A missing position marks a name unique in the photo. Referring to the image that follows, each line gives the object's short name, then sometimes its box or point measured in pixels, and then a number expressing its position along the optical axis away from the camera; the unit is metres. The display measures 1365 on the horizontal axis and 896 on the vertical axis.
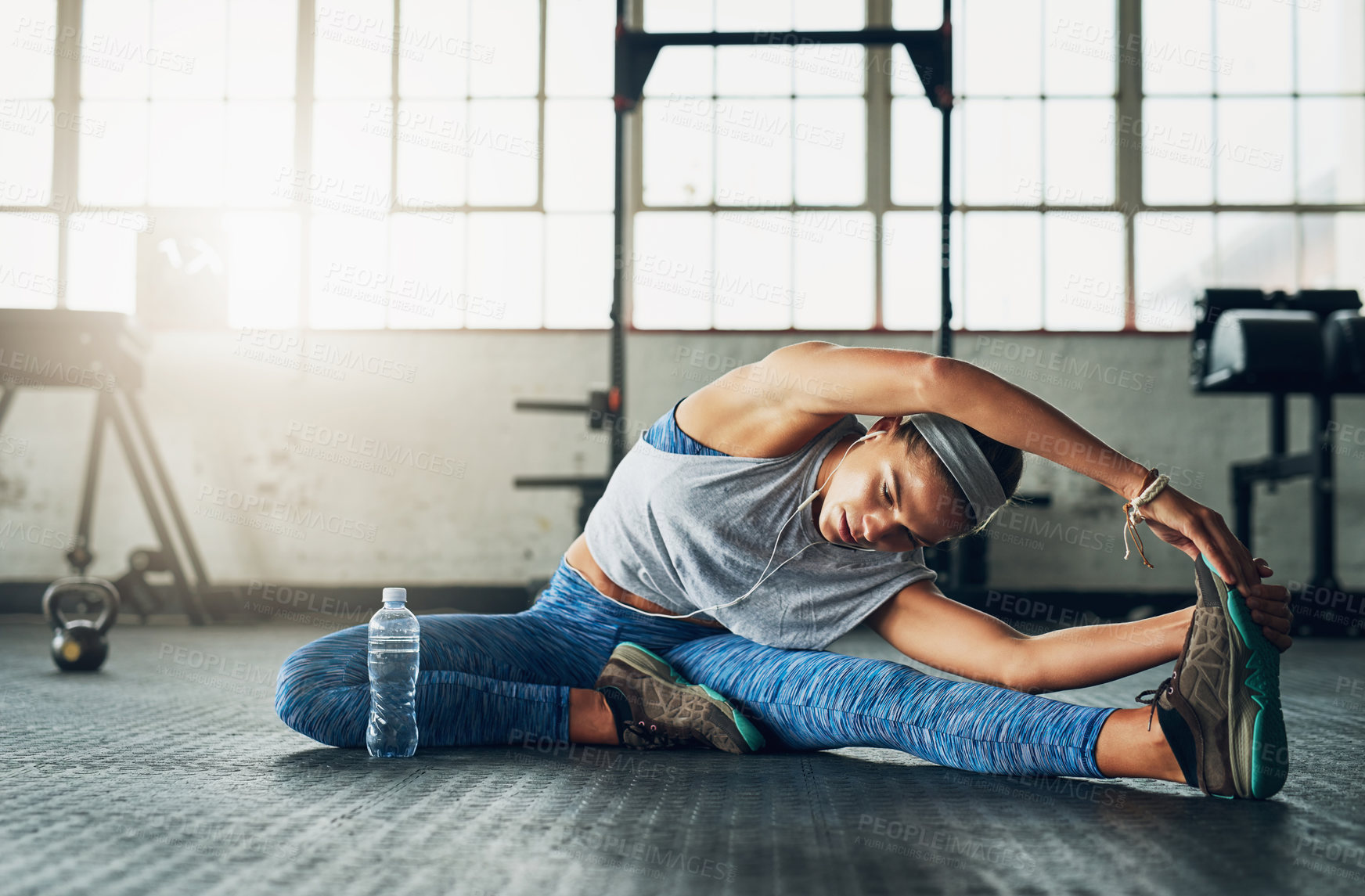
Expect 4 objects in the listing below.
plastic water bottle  1.51
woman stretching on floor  1.21
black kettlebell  2.59
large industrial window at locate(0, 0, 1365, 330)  4.94
